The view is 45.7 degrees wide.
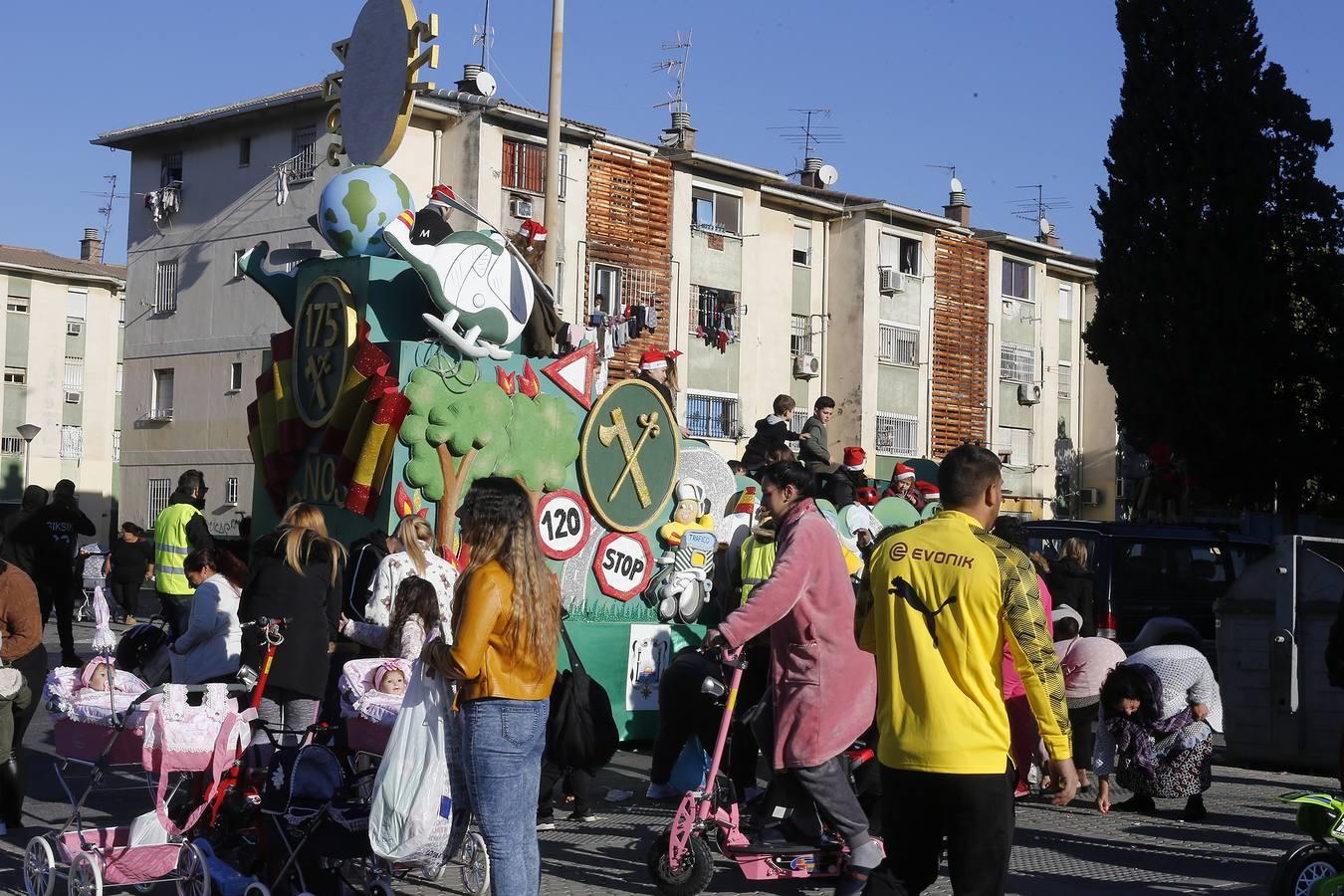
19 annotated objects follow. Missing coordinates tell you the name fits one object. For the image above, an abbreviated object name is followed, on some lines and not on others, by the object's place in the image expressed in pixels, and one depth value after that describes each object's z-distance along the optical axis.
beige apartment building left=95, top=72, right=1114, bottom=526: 36.75
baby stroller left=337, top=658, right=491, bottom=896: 6.95
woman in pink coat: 6.71
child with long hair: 8.07
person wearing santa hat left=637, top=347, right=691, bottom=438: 13.86
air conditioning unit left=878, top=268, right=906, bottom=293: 43.69
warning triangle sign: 12.88
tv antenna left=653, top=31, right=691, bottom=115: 42.34
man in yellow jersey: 4.74
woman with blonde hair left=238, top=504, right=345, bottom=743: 7.98
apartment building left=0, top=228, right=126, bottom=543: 55.47
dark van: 15.50
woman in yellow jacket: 5.55
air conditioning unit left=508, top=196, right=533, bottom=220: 35.66
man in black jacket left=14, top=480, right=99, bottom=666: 15.46
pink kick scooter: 7.06
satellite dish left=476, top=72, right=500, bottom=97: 35.00
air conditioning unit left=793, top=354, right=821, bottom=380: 41.94
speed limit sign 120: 12.78
